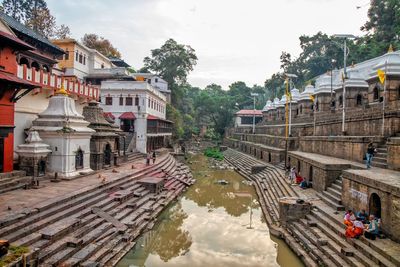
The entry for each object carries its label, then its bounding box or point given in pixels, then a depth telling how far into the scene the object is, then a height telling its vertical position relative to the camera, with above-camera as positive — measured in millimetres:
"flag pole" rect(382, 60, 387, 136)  14797 +797
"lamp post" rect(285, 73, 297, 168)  25362 +347
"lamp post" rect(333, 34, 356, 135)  17344 +5444
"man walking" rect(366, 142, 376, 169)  13276 -715
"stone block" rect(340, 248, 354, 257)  8711 -3137
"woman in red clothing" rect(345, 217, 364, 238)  9344 -2725
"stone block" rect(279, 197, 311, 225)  12648 -2951
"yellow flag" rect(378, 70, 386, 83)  16339 +3173
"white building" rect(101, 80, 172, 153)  30141 +2291
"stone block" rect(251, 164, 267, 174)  26352 -2805
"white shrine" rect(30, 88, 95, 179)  16047 -261
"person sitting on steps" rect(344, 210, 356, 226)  9759 -2559
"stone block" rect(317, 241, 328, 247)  9889 -3279
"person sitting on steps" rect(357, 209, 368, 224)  9980 -2489
